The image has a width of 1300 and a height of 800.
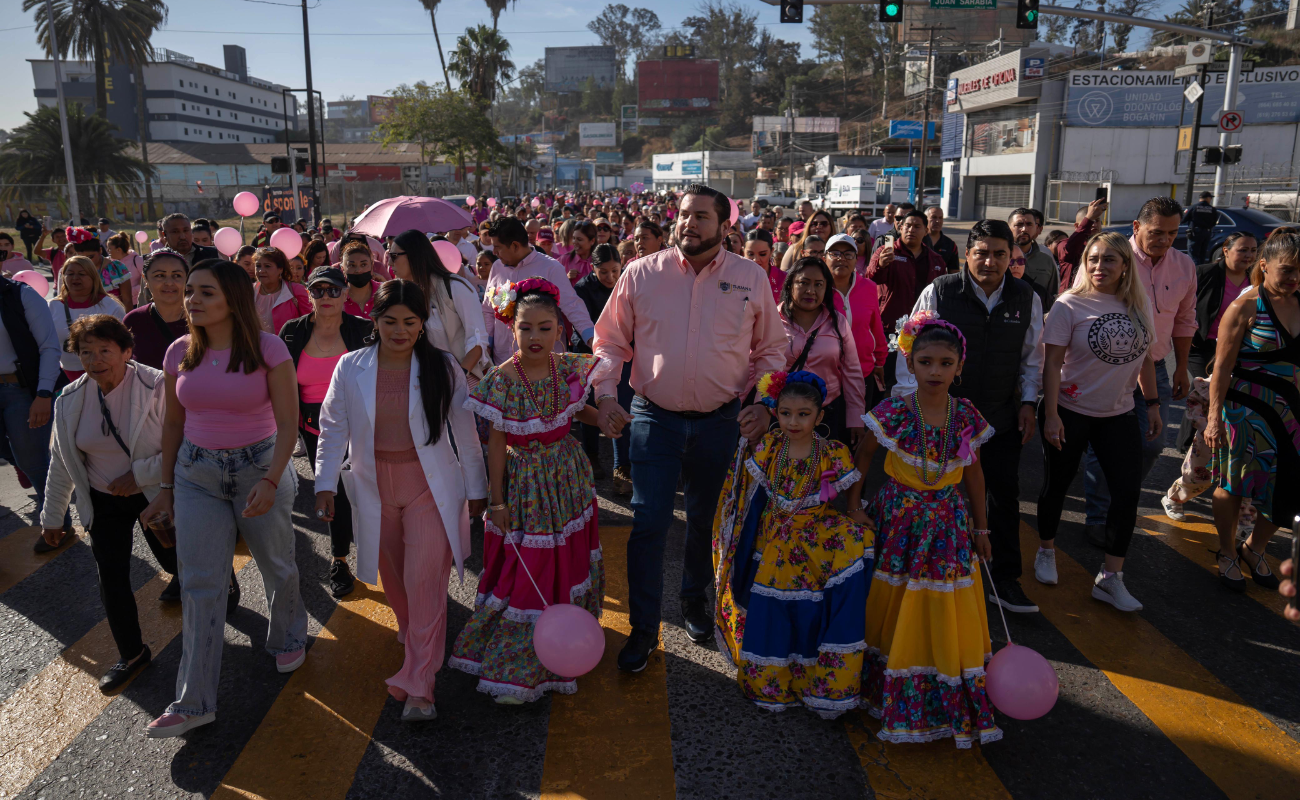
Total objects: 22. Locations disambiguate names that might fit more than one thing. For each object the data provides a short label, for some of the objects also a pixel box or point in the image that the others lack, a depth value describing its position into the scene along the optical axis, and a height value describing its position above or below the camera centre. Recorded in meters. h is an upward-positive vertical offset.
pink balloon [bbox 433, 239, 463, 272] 7.00 -0.11
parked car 16.89 +0.64
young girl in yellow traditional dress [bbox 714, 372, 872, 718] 3.53 -1.40
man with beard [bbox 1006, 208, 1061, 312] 7.27 -0.08
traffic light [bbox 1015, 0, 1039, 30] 14.15 +4.06
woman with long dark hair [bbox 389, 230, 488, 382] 5.14 -0.37
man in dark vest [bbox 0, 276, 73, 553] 5.22 -0.89
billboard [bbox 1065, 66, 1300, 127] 38.22 +7.25
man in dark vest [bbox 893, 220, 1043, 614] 4.50 -0.61
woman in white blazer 3.60 -0.96
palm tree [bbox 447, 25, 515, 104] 53.25 +11.75
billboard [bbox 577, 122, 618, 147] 111.96 +14.67
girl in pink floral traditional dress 3.80 -1.17
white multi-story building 73.44 +12.89
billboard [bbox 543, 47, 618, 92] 138.88 +29.42
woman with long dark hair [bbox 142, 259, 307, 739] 3.52 -0.92
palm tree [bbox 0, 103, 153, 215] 37.38 +3.74
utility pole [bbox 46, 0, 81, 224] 25.69 +2.53
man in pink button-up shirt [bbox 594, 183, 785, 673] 3.89 -0.57
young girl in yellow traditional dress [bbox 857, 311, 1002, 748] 3.39 -1.32
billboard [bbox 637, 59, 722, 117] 115.44 +22.31
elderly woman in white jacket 3.90 -1.04
